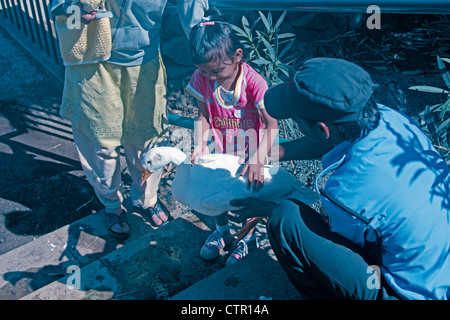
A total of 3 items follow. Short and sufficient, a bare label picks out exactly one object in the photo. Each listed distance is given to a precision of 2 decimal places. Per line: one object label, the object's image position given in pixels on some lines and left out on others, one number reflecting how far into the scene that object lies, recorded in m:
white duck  2.50
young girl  2.41
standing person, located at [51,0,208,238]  2.55
